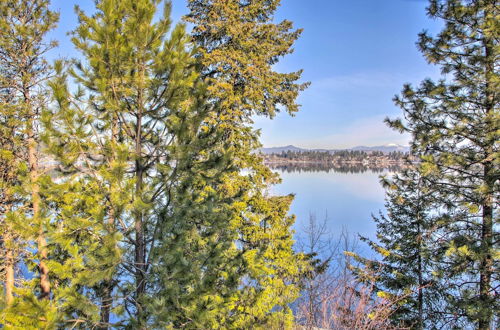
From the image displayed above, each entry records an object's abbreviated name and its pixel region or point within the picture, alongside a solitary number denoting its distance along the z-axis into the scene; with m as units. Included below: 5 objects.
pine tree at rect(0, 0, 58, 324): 5.94
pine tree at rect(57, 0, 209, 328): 3.44
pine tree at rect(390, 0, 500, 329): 5.85
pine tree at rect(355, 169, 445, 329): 7.29
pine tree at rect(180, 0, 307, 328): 7.02
